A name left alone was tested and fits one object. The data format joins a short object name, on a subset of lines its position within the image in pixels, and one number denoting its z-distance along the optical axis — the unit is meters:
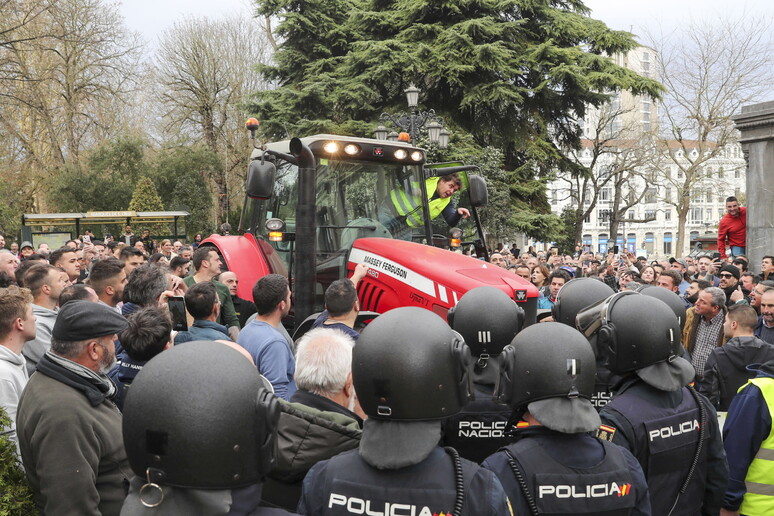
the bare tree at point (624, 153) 42.50
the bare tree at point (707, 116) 36.16
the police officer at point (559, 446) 2.48
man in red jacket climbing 13.29
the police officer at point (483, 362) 3.64
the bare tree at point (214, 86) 36.97
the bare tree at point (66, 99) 29.16
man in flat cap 2.76
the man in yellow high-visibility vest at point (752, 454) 3.42
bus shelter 24.81
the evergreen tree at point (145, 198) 29.91
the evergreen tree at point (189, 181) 32.78
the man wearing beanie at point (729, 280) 8.98
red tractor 6.73
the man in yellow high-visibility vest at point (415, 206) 7.85
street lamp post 15.52
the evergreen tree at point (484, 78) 25.94
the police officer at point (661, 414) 3.07
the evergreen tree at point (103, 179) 30.70
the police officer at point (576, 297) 4.78
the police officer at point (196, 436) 1.79
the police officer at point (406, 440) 2.11
